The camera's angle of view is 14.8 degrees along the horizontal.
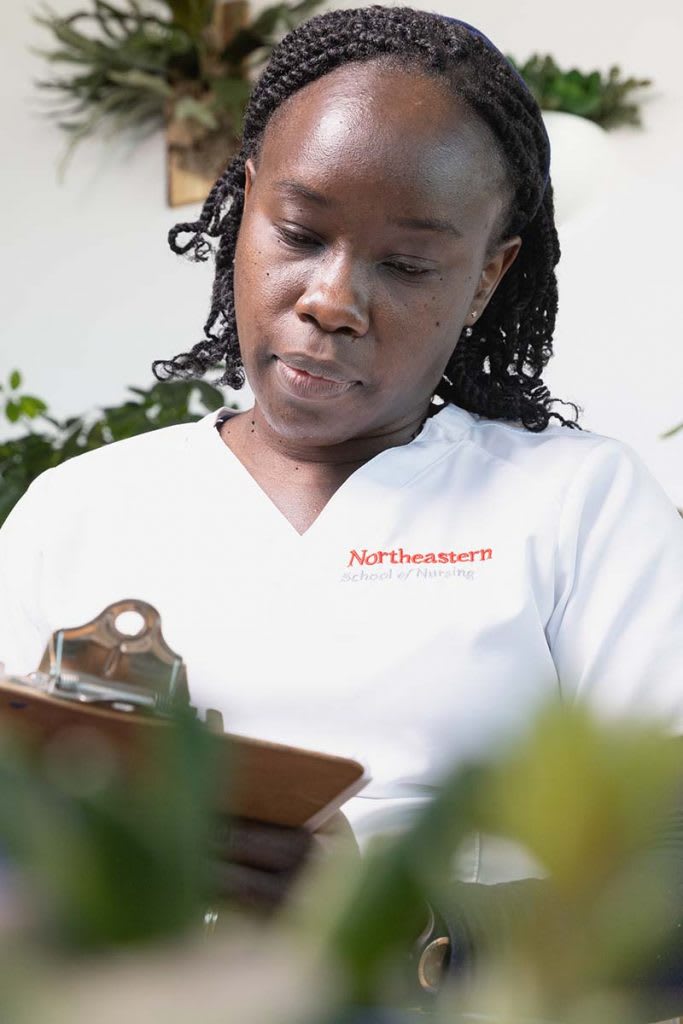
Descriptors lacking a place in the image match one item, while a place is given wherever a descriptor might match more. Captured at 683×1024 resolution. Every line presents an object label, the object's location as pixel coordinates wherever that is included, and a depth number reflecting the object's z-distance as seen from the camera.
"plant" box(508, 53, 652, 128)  2.46
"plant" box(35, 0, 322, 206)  3.06
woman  1.47
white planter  2.38
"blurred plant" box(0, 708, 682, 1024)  0.29
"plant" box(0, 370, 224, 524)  2.13
